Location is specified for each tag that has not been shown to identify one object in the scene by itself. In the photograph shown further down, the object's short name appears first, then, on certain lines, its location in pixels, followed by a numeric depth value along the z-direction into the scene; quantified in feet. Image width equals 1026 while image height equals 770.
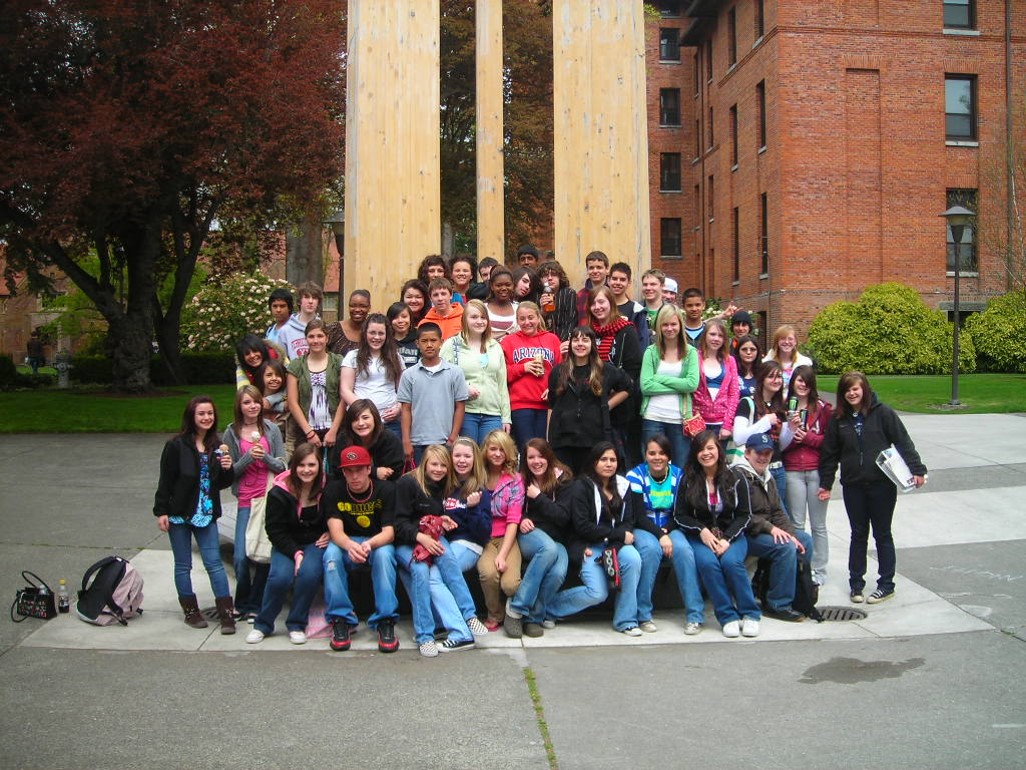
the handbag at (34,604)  21.80
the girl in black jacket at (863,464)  23.57
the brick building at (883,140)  99.76
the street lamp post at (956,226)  59.98
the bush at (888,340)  91.35
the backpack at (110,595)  21.77
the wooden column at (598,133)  31.09
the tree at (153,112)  55.93
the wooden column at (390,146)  30.07
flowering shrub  91.20
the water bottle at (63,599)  22.39
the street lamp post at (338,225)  72.69
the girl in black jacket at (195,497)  21.53
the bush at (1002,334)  93.09
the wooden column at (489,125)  30.63
